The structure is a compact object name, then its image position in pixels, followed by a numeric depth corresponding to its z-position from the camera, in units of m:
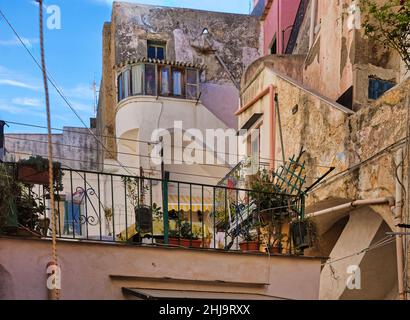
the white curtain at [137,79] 22.52
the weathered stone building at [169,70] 22.81
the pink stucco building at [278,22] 20.36
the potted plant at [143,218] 7.71
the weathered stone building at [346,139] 9.30
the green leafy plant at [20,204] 6.83
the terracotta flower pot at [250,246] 8.61
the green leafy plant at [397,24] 9.08
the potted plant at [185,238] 7.95
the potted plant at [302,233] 8.49
